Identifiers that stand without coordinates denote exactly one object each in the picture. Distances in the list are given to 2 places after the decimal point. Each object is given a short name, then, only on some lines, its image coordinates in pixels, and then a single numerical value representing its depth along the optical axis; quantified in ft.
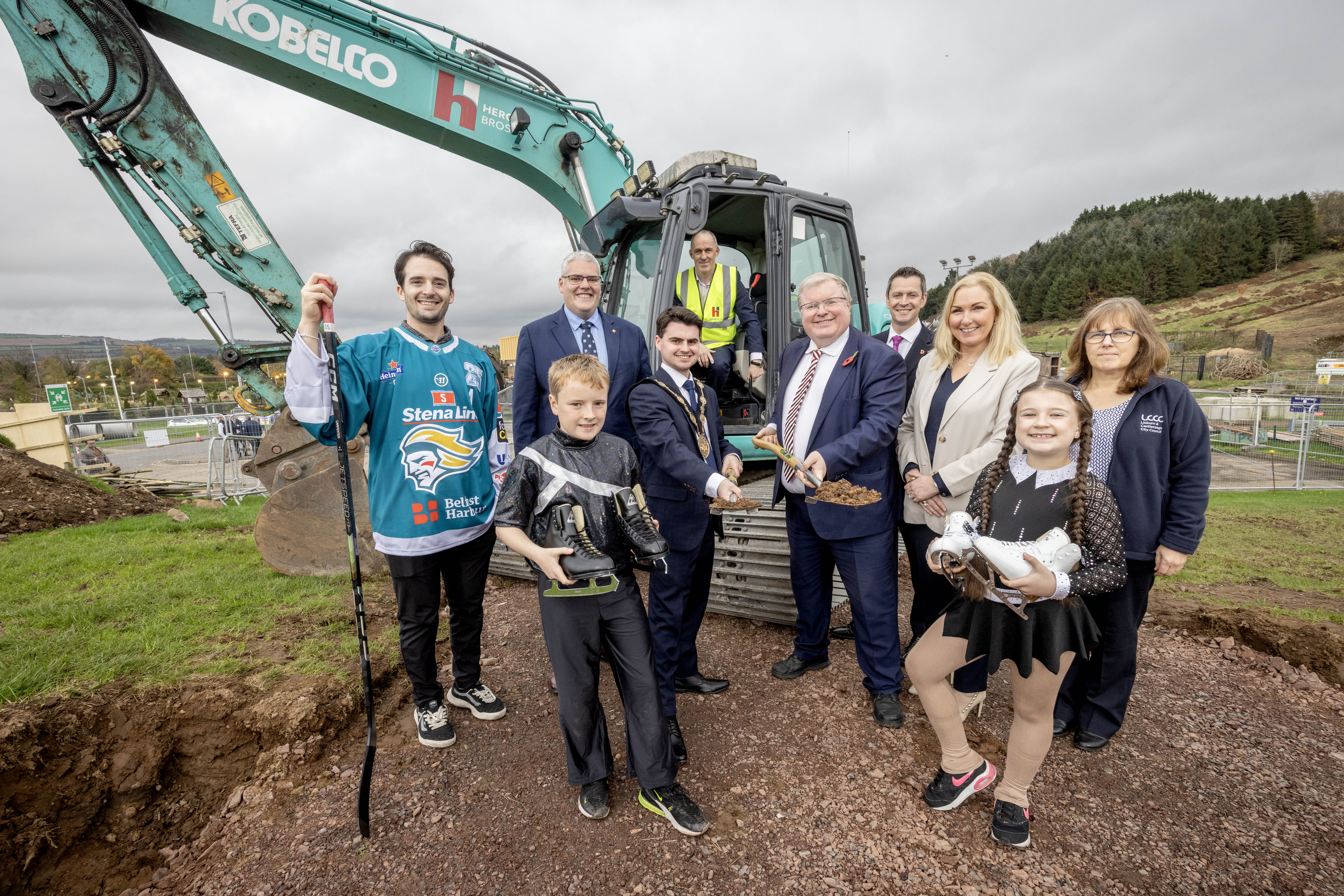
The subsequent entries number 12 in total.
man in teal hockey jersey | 8.26
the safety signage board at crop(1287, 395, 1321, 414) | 35.68
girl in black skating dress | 6.34
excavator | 13.16
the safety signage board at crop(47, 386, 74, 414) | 45.16
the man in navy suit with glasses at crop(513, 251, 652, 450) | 9.39
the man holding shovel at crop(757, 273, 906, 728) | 8.82
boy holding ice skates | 7.07
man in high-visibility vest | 12.82
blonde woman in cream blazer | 8.36
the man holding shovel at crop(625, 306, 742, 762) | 8.50
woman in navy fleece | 7.63
